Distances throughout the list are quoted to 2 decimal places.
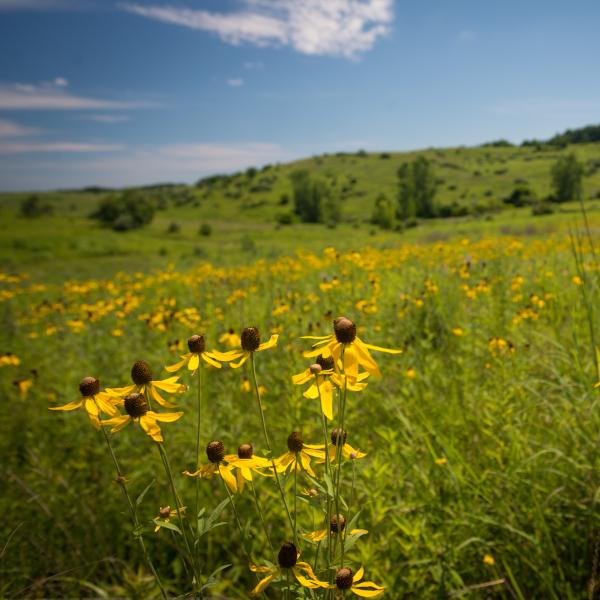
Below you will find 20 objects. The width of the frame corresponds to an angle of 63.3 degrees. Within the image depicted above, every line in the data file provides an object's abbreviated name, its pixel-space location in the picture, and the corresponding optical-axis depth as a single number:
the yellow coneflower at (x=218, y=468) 0.39
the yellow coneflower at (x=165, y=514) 0.39
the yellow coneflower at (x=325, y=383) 0.36
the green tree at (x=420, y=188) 48.22
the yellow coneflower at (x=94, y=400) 0.40
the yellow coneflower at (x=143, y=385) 0.39
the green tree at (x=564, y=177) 43.23
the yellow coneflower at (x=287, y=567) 0.34
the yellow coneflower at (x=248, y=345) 0.42
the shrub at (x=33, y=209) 43.03
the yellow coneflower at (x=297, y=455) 0.42
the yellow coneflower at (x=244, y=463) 0.38
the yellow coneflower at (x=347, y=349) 0.36
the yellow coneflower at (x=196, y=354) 0.43
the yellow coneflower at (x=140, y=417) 0.36
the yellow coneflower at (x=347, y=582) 0.36
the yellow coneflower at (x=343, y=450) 0.38
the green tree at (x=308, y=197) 55.73
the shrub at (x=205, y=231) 36.59
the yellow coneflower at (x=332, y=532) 0.37
